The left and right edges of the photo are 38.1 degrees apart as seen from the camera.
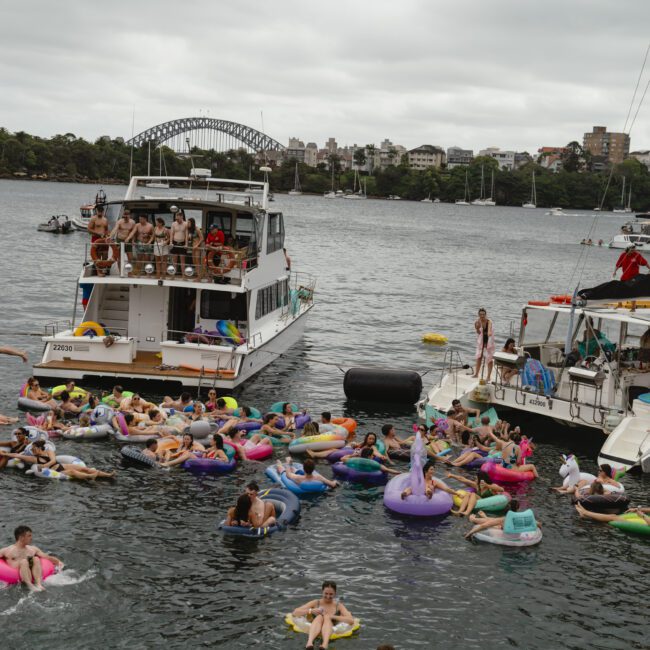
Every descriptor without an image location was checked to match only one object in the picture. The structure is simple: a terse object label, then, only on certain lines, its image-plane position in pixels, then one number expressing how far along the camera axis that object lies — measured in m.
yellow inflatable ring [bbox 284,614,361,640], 15.35
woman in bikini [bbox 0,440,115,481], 21.89
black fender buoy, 30.16
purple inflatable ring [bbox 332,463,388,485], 22.62
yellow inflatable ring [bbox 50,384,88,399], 27.09
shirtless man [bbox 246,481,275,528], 19.17
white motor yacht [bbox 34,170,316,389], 28.81
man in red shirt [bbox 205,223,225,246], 30.53
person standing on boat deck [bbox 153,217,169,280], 29.59
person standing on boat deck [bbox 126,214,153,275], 29.88
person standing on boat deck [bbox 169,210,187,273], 29.75
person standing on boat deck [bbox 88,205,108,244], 30.45
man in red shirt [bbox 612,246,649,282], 29.49
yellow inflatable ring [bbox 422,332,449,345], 45.03
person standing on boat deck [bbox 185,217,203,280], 29.44
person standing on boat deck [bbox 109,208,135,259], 30.08
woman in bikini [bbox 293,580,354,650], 15.14
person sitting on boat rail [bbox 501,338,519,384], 27.68
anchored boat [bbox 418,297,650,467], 25.09
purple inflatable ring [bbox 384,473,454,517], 20.59
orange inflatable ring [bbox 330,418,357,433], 26.07
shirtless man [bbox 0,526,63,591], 16.22
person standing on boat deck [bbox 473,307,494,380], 28.89
